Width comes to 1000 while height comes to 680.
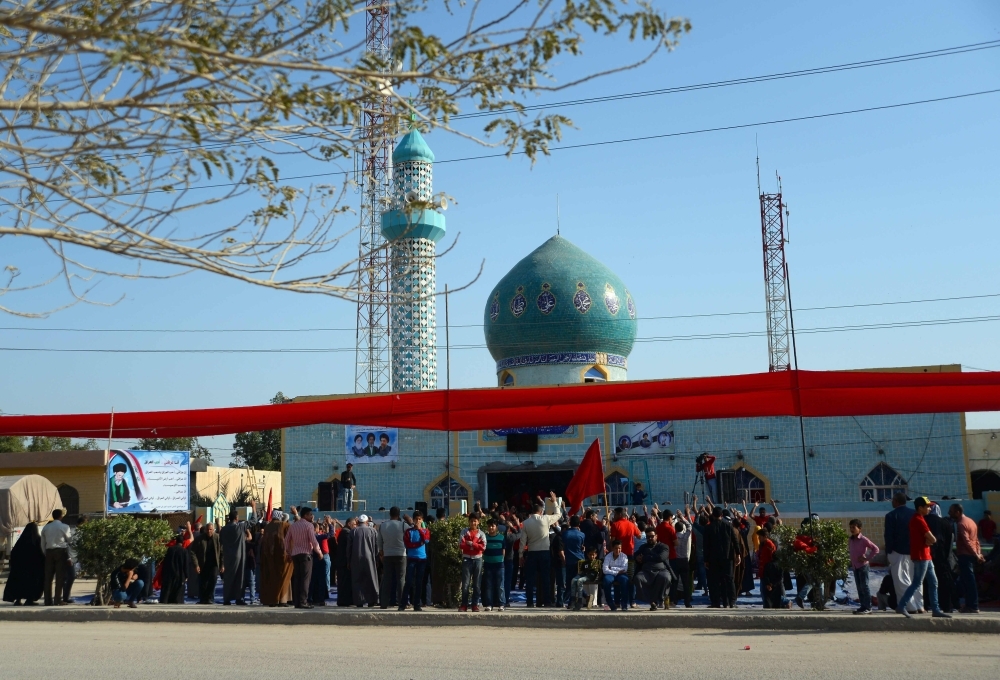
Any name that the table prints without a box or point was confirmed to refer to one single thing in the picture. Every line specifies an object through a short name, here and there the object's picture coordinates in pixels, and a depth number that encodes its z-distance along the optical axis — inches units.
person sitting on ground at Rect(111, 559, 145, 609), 541.6
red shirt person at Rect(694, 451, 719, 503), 959.0
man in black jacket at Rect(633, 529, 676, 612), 473.1
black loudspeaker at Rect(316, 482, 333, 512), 1036.5
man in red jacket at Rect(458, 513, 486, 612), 484.7
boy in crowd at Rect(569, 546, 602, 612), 489.7
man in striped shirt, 522.0
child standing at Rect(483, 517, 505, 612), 493.4
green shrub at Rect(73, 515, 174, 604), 542.0
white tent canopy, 823.1
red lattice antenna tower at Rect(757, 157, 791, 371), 1525.6
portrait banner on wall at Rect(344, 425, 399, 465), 1069.1
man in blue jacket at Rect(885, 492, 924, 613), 427.2
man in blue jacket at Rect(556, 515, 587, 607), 500.4
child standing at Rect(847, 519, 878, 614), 443.2
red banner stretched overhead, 554.9
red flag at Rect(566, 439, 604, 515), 655.8
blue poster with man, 836.6
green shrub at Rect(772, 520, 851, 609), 448.5
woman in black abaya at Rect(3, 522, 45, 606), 555.8
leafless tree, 233.5
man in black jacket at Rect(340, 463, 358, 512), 1010.1
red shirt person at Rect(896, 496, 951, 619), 414.0
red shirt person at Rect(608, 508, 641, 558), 488.9
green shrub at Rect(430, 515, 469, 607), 510.6
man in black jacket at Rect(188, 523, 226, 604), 576.4
